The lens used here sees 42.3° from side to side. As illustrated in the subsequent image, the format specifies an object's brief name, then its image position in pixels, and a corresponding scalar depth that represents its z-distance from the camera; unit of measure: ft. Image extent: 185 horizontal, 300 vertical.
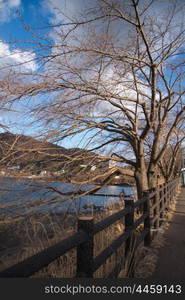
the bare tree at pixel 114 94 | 17.92
